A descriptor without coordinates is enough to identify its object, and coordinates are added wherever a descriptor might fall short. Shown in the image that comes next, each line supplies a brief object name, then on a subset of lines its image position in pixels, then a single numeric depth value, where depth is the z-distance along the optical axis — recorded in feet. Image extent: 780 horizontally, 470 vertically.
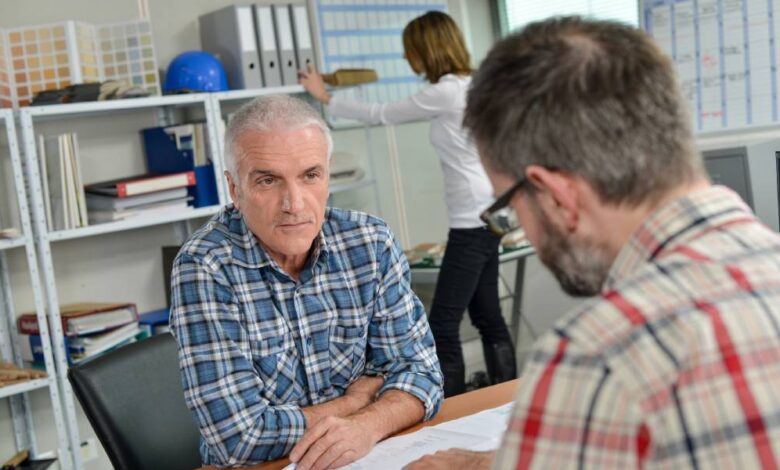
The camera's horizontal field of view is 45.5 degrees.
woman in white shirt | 11.05
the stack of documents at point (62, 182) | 10.23
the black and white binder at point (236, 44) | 11.78
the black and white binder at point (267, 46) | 11.91
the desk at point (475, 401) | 5.14
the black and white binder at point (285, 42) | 12.09
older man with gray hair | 5.00
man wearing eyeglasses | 2.27
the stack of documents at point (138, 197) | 10.61
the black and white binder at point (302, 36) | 12.25
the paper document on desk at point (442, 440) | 4.46
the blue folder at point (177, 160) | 11.32
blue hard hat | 11.48
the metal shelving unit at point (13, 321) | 9.80
